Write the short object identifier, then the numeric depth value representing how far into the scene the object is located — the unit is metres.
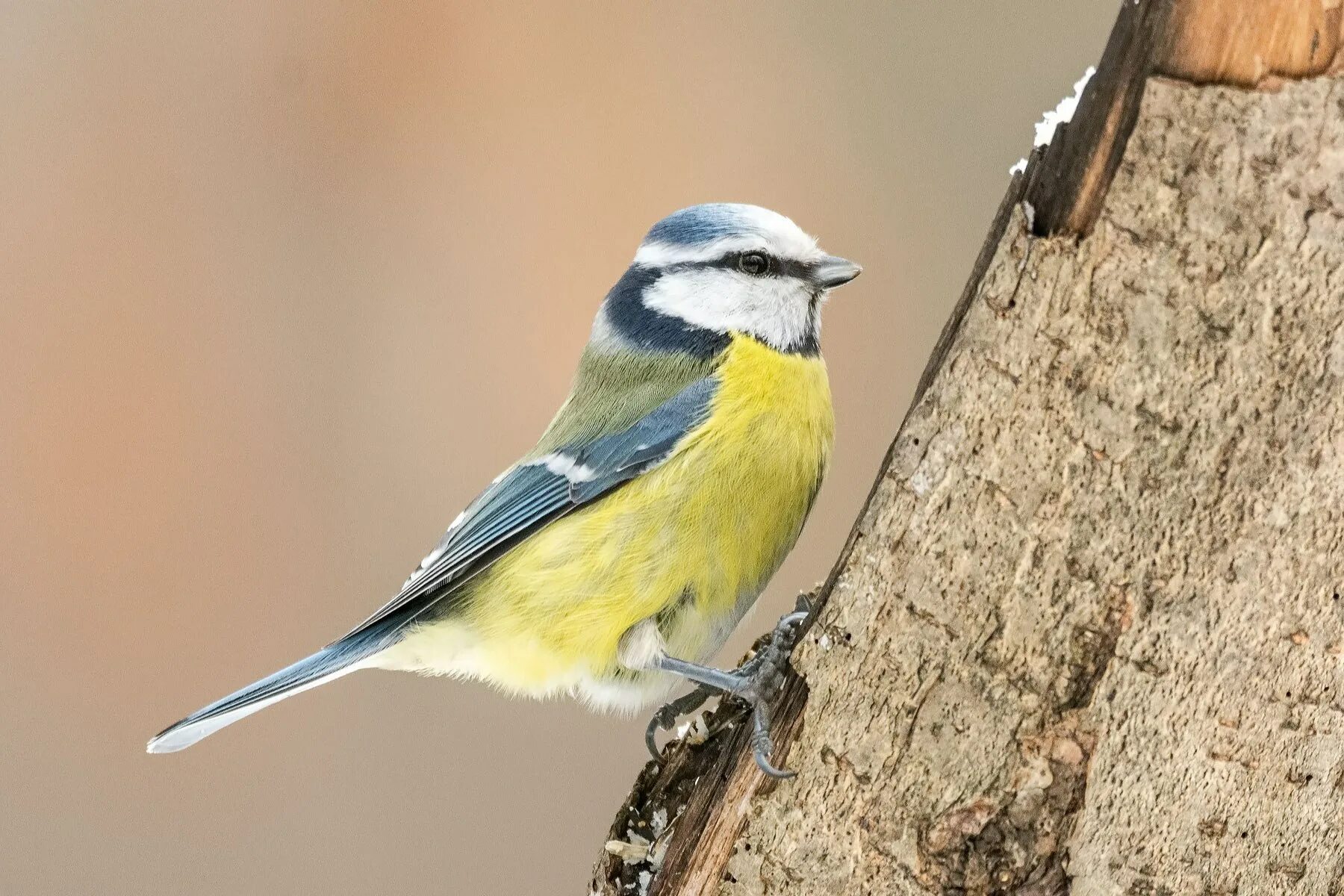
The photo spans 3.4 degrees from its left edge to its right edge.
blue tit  3.03
